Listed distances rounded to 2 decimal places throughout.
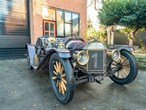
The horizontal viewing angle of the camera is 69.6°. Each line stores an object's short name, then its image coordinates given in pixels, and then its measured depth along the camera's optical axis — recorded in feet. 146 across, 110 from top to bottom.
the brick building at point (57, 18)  19.36
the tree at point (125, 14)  16.26
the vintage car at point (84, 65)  6.39
